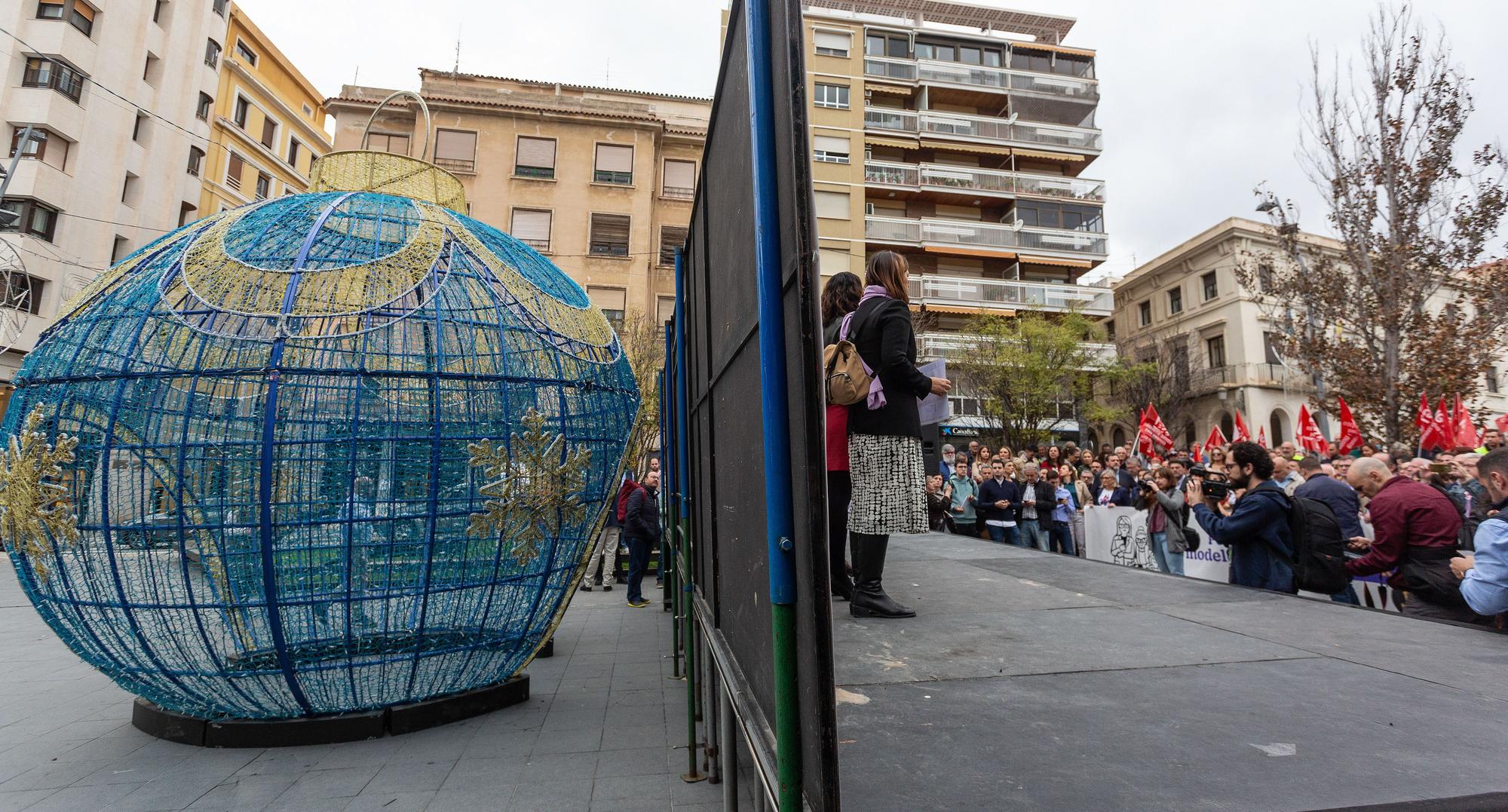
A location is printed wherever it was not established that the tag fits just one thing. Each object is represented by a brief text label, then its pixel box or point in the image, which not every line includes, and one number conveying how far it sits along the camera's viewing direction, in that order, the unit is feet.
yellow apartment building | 90.38
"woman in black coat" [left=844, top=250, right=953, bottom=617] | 10.96
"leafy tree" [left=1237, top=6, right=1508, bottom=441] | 39.24
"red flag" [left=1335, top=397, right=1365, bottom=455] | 39.83
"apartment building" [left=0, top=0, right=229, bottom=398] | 66.85
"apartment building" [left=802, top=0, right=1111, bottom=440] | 98.17
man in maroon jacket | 13.16
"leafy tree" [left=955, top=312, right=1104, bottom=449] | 78.59
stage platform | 5.21
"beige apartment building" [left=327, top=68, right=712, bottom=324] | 83.56
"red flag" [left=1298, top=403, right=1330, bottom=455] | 41.96
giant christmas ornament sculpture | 10.95
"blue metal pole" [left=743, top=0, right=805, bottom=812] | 3.66
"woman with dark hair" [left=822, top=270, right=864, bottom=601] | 11.30
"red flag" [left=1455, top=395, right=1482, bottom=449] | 35.09
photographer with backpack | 14.61
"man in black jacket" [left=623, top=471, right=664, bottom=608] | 26.94
